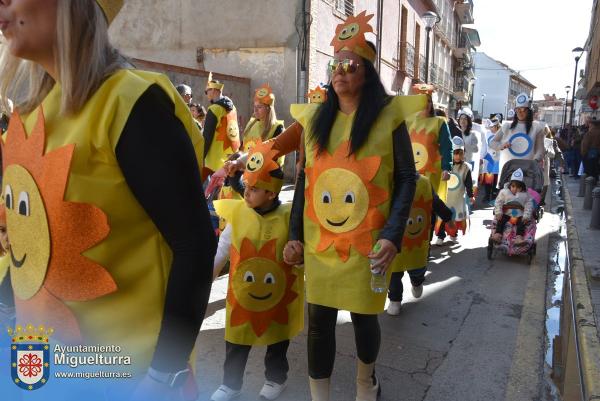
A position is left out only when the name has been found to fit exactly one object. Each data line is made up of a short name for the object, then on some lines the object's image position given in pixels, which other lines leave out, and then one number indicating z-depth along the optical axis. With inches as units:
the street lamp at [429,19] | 623.2
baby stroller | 270.2
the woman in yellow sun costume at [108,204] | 47.0
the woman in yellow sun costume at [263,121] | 242.5
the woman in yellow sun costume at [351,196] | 104.0
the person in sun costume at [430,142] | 236.1
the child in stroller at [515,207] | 272.4
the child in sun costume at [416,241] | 181.6
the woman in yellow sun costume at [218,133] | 245.6
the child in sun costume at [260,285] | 124.7
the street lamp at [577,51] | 1031.0
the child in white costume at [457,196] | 303.1
